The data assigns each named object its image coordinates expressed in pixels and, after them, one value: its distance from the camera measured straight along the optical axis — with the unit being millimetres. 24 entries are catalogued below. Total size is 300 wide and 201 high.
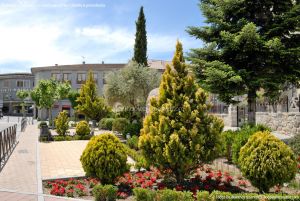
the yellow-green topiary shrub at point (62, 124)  26656
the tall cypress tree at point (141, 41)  34344
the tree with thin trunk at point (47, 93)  39594
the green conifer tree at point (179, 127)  9414
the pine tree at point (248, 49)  15062
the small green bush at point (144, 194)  7863
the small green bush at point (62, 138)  24955
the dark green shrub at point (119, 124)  26806
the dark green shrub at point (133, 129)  22281
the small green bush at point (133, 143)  18453
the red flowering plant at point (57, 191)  9273
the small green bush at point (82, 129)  26469
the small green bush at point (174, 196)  7609
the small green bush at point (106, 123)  34281
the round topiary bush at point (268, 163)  8492
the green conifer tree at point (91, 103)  38938
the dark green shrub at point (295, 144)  12844
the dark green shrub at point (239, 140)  12242
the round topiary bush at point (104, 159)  9641
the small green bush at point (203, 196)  7512
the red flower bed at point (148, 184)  9445
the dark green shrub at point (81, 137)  25828
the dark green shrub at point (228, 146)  13773
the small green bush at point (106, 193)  8500
